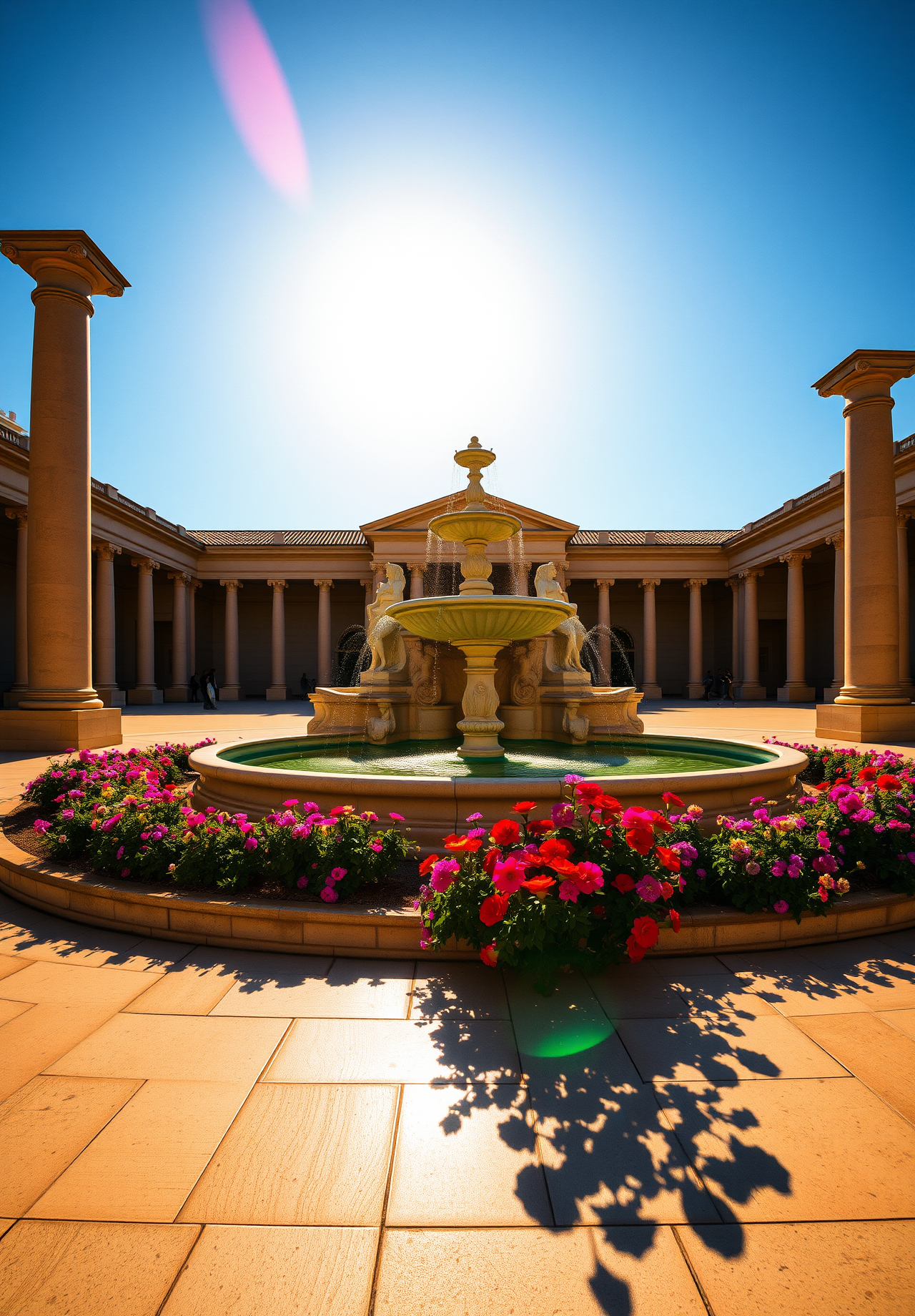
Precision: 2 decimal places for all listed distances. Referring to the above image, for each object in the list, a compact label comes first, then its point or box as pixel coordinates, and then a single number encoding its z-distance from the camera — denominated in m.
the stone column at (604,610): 42.62
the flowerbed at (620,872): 3.49
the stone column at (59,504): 13.00
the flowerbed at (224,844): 4.59
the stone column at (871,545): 15.26
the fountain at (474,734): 5.62
